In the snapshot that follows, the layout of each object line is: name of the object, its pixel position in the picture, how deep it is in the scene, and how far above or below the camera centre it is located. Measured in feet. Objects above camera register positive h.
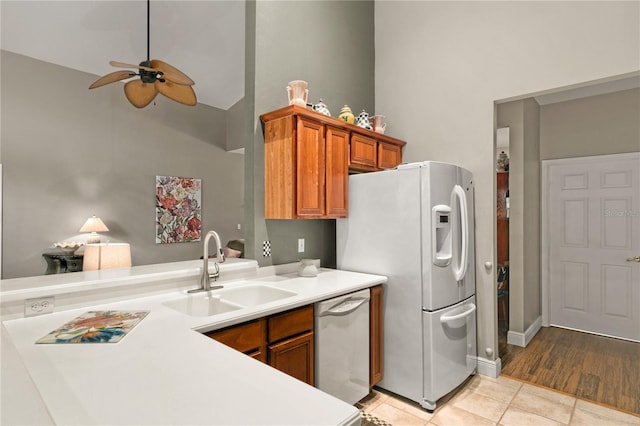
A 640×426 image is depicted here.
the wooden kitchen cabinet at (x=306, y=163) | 8.00 +1.40
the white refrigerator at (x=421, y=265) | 7.75 -1.09
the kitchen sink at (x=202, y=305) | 6.20 -1.58
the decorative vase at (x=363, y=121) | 10.12 +2.92
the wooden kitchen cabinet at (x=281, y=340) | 5.41 -2.04
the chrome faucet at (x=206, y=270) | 6.65 -1.02
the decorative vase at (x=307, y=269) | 8.59 -1.22
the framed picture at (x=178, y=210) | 18.42 +0.56
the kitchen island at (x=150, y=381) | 2.46 -1.41
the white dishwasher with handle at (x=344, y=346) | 6.73 -2.61
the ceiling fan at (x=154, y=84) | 10.73 +4.55
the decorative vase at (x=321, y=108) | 8.81 +2.89
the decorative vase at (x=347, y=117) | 9.50 +2.85
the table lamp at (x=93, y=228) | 15.58 -0.39
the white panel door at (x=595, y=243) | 11.91 -0.83
